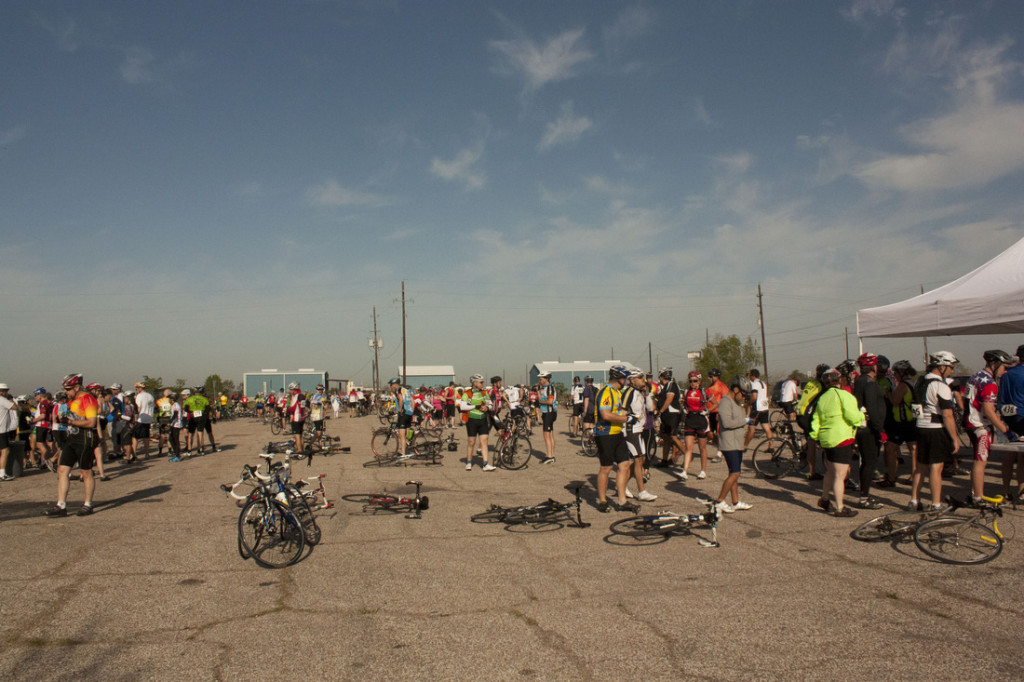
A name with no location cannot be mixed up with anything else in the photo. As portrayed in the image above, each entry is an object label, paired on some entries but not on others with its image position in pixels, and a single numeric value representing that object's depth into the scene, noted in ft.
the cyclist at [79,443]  26.89
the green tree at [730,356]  210.59
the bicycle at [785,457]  34.86
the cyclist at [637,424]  26.32
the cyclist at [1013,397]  22.84
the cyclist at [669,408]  36.94
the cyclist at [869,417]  26.14
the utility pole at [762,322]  141.08
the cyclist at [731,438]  24.54
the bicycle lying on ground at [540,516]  23.73
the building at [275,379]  256.93
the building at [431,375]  273.95
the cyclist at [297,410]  47.78
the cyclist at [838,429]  23.66
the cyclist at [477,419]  40.06
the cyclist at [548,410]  45.27
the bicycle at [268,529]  19.81
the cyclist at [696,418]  34.37
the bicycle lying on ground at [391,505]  26.45
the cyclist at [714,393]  31.04
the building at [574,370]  259.80
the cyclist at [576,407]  63.88
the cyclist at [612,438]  25.93
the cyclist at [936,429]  22.88
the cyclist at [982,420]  23.24
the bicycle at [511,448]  41.62
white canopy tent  32.76
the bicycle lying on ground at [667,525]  20.76
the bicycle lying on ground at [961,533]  18.01
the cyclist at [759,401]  38.91
